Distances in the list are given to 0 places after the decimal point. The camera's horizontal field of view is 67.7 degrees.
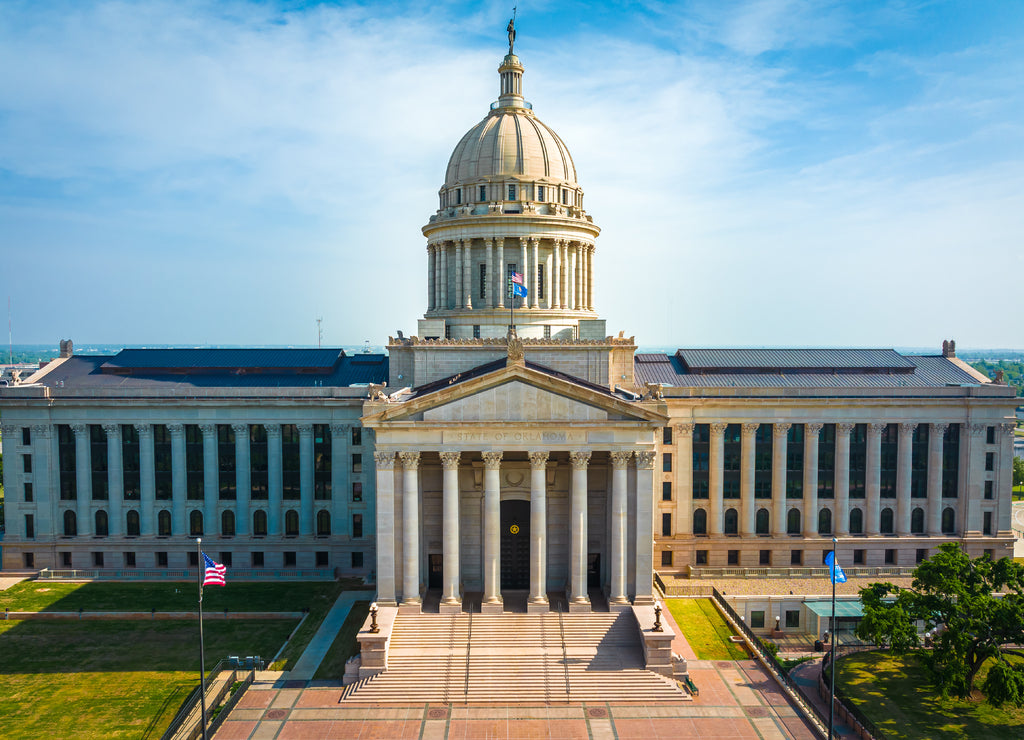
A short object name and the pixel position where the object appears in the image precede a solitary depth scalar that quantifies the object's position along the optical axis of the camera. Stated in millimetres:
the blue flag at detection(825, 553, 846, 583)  46594
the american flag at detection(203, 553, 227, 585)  45928
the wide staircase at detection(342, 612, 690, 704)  48125
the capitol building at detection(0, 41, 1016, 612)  72188
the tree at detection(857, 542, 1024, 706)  45156
